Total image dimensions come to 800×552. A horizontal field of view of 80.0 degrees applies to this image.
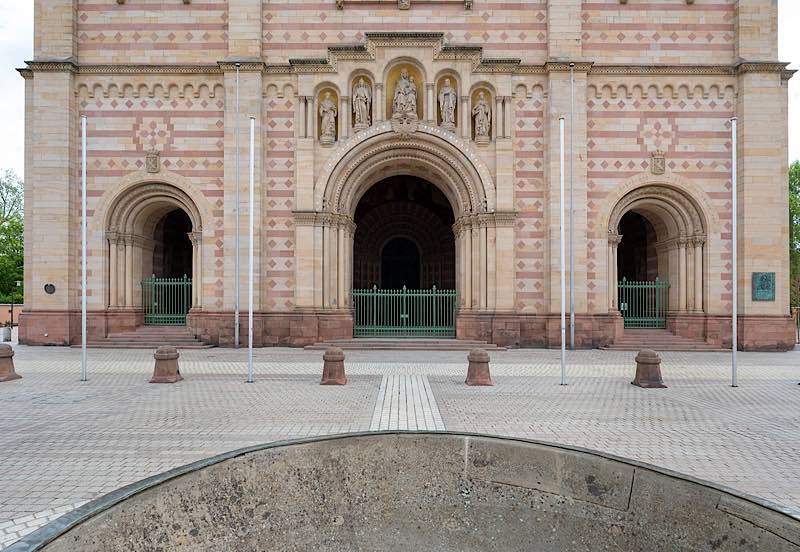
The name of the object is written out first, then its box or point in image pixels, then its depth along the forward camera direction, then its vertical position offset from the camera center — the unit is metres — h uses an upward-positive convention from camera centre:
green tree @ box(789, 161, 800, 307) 38.12 +5.04
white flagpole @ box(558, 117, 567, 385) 11.22 -1.64
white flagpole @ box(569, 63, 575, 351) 16.66 +4.49
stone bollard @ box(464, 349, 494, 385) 11.06 -2.03
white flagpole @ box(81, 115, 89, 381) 11.33 -1.90
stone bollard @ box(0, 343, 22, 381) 11.45 -1.97
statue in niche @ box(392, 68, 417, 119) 18.80 +7.09
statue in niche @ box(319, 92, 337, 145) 18.98 +6.32
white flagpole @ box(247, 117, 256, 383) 11.29 -0.57
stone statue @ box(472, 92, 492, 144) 18.89 +6.38
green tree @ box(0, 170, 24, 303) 39.84 +2.11
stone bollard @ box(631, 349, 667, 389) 10.77 -2.02
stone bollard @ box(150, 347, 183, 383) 11.29 -2.02
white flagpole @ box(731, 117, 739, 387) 11.03 +1.50
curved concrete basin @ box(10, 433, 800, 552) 2.04 -1.09
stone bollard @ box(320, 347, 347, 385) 11.06 -2.01
